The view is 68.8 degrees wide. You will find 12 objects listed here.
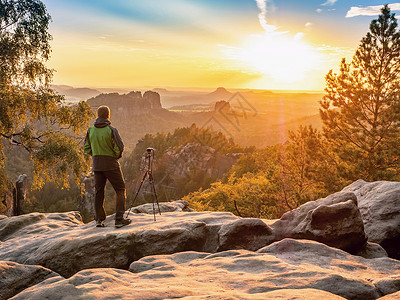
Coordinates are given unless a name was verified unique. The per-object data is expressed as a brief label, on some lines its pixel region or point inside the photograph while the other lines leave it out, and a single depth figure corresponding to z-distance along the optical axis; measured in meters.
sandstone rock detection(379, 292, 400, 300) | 3.52
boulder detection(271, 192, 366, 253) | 6.88
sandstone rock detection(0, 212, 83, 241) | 9.92
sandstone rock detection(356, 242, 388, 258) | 6.88
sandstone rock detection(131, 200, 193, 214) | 12.27
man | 7.92
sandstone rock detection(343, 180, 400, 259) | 7.59
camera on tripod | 8.73
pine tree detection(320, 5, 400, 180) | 17.16
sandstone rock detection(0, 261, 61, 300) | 4.86
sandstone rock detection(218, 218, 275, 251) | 7.40
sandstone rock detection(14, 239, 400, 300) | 3.93
